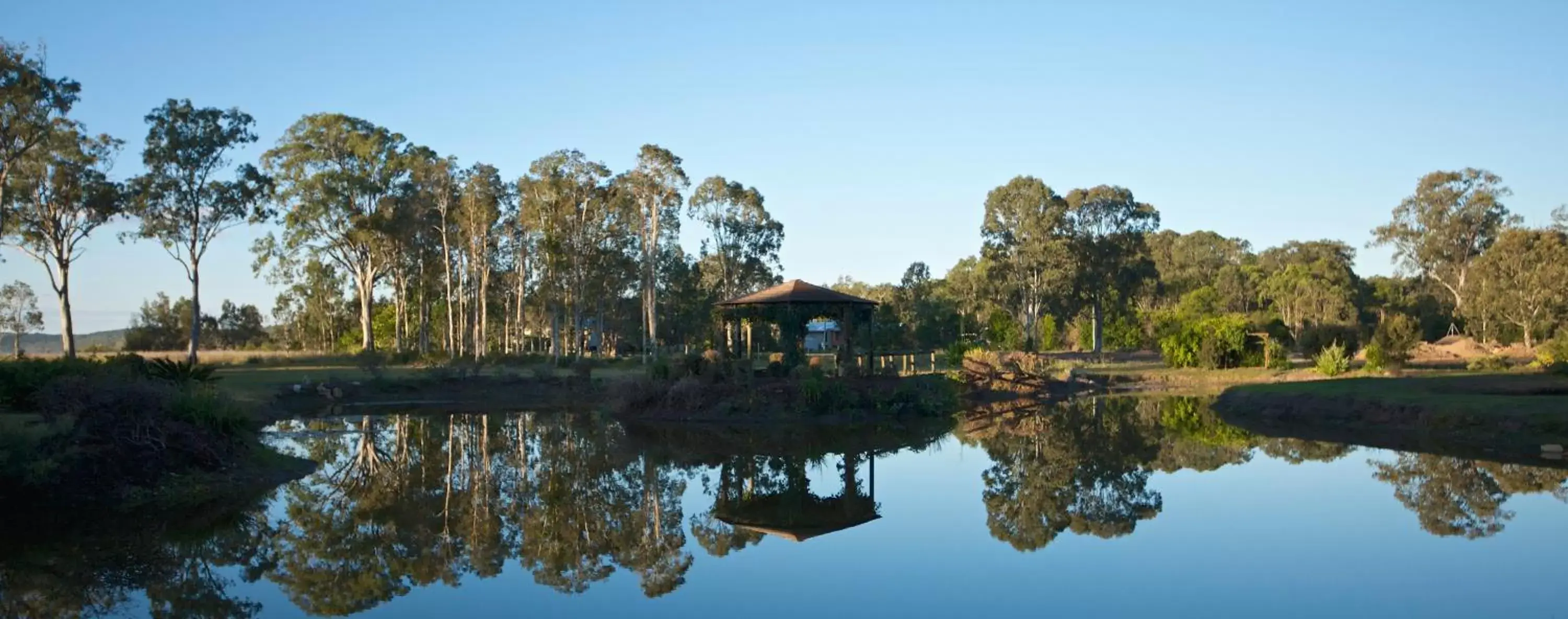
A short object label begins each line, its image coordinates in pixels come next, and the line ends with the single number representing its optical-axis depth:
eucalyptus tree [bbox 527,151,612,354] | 43.69
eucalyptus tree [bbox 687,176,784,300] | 52.00
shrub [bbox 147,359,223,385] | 18.44
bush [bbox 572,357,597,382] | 33.84
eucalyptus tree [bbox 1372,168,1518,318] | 58.88
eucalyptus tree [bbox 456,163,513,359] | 43.34
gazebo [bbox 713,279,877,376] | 27.47
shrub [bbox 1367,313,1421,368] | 32.09
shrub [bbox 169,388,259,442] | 14.48
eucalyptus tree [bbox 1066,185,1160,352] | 50.69
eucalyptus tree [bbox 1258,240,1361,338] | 54.59
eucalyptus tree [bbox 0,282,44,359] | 59.28
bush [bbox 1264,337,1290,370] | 34.91
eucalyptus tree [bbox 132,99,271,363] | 36.66
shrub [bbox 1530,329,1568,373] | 23.93
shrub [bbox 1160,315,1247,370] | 36.84
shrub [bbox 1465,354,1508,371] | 30.16
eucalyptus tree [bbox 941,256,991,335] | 51.06
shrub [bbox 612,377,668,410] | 25.84
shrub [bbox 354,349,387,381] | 33.28
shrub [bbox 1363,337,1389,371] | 30.89
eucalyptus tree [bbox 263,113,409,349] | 43.22
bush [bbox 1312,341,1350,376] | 30.72
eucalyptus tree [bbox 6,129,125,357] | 34.03
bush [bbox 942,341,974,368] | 36.50
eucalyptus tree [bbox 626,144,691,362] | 45.12
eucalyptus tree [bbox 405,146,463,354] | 43.22
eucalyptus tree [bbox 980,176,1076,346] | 48.66
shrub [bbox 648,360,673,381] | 26.27
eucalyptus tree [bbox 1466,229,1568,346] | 40.56
